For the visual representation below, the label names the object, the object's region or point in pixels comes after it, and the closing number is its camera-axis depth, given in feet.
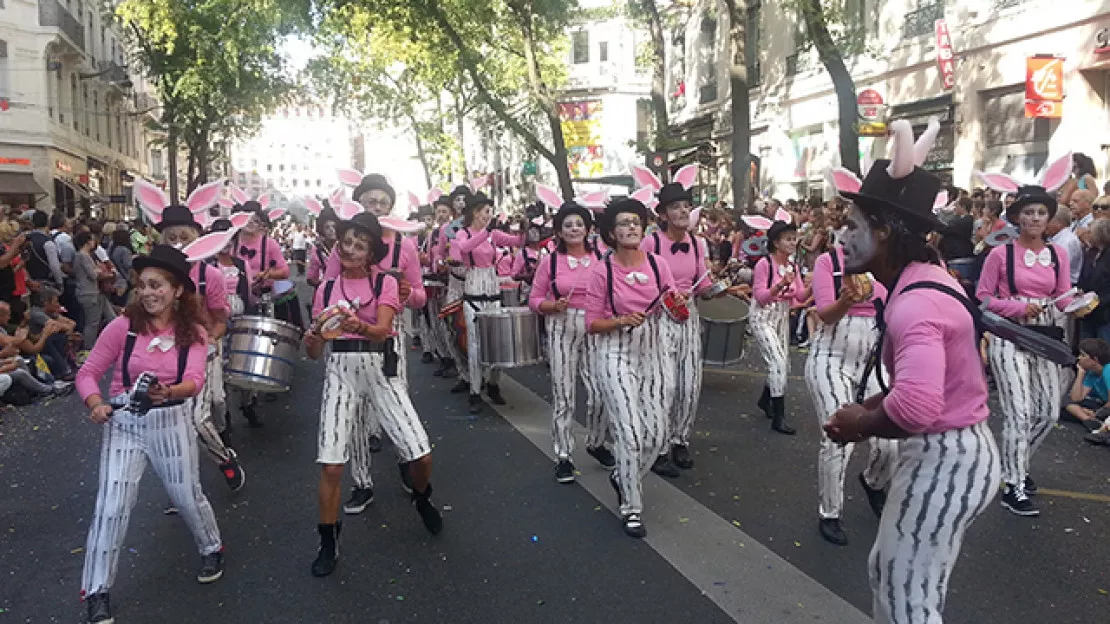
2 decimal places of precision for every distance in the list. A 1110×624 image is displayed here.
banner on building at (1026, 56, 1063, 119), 46.85
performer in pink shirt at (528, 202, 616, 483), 20.47
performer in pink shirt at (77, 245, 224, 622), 13.07
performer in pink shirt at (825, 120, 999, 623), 8.40
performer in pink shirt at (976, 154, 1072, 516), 17.33
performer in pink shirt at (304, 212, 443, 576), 14.90
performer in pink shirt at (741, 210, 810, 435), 22.76
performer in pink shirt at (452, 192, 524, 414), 28.99
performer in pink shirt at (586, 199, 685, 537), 16.35
